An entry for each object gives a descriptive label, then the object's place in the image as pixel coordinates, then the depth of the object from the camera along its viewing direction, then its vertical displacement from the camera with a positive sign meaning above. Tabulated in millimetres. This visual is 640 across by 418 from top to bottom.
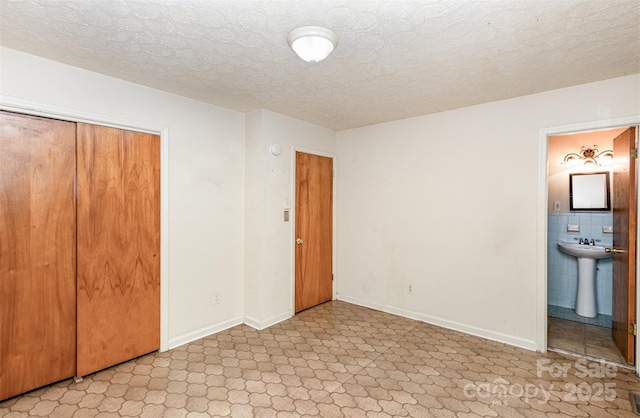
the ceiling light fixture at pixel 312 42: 1840 +1010
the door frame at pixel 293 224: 3805 -189
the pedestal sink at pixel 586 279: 3701 -838
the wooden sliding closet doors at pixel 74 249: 2211 -315
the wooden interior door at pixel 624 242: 2605 -289
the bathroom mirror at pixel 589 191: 3809 +222
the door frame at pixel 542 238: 2910 -270
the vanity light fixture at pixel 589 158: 3781 +639
